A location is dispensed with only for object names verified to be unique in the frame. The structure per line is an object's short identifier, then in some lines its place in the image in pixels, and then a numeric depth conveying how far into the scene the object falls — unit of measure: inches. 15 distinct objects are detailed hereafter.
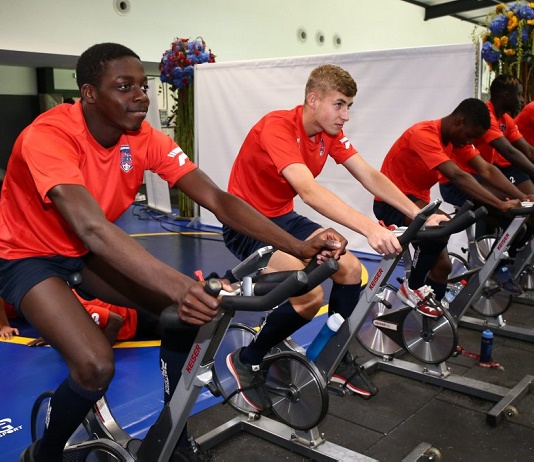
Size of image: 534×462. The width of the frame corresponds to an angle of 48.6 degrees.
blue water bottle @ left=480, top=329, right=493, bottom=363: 133.6
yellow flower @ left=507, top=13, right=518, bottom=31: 187.5
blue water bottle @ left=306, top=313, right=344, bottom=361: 95.9
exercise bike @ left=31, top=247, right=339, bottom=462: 56.9
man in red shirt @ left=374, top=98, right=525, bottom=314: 133.5
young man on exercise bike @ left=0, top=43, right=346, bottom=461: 67.0
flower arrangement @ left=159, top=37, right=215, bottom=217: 295.7
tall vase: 304.0
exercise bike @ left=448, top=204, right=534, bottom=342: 138.9
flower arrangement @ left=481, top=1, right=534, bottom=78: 187.2
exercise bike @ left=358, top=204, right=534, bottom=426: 120.2
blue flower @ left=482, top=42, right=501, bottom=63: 190.1
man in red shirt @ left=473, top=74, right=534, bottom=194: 162.4
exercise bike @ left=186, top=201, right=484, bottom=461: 94.3
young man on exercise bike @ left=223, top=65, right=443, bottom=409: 97.8
